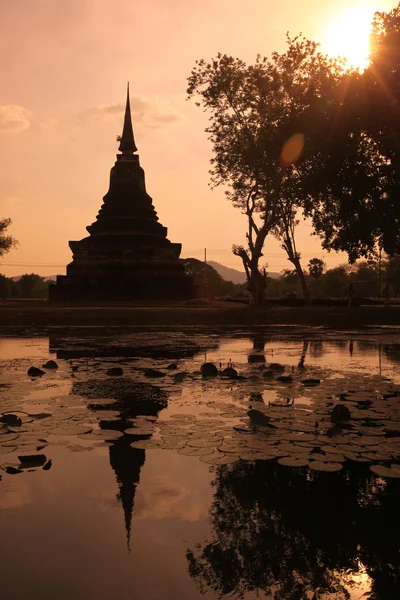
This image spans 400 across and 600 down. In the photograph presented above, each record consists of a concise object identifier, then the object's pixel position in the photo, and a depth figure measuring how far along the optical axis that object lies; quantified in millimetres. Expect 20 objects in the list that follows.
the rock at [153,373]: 9788
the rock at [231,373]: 9798
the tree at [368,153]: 17859
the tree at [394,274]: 84688
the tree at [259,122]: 21281
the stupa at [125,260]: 42562
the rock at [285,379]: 9352
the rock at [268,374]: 9734
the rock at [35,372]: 9695
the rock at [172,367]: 10656
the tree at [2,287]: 75188
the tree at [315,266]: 80125
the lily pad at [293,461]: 5043
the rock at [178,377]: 9320
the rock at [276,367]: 10444
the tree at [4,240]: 62500
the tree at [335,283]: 103375
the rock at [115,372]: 9805
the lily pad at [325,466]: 4934
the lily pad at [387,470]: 4828
